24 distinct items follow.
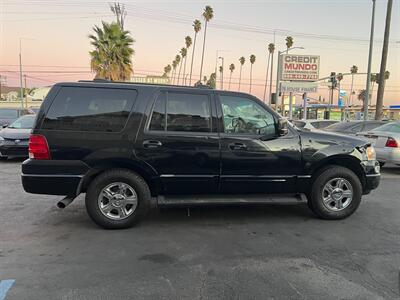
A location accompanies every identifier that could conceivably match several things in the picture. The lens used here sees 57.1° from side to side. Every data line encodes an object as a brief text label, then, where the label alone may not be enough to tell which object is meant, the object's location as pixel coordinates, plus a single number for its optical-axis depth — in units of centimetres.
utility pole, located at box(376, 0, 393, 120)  1938
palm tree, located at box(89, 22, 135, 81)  2498
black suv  478
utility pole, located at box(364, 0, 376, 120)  2044
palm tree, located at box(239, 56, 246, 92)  9188
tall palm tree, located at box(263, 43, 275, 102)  6849
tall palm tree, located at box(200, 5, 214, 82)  5712
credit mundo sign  2464
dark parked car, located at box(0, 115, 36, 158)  1062
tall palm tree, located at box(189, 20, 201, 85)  6009
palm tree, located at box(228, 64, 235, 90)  9850
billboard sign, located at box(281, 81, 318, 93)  2473
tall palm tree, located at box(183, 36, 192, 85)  6945
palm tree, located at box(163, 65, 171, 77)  10276
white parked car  1434
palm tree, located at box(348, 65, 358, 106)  8800
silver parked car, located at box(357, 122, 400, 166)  932
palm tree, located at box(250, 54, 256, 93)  8700
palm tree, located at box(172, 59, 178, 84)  9219
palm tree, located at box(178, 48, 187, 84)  7831
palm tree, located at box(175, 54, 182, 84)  8716
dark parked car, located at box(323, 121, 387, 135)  1155
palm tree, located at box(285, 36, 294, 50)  6212
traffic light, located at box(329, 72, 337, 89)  3482
